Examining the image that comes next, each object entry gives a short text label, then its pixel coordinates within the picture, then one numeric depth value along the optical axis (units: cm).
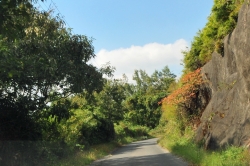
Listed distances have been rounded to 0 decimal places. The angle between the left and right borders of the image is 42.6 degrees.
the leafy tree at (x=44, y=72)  1276
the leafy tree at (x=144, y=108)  7344
